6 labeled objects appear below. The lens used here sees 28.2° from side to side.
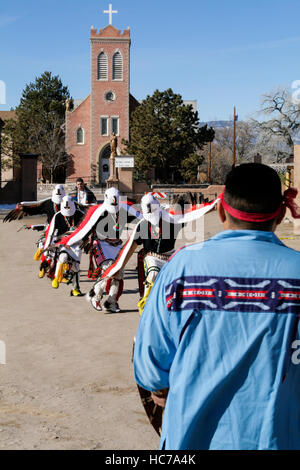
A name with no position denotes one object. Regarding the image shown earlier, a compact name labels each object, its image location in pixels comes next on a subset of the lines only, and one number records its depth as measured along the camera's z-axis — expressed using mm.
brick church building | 66812
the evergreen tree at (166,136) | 57500
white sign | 32469
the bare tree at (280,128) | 52812
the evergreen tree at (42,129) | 69750
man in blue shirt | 2215
